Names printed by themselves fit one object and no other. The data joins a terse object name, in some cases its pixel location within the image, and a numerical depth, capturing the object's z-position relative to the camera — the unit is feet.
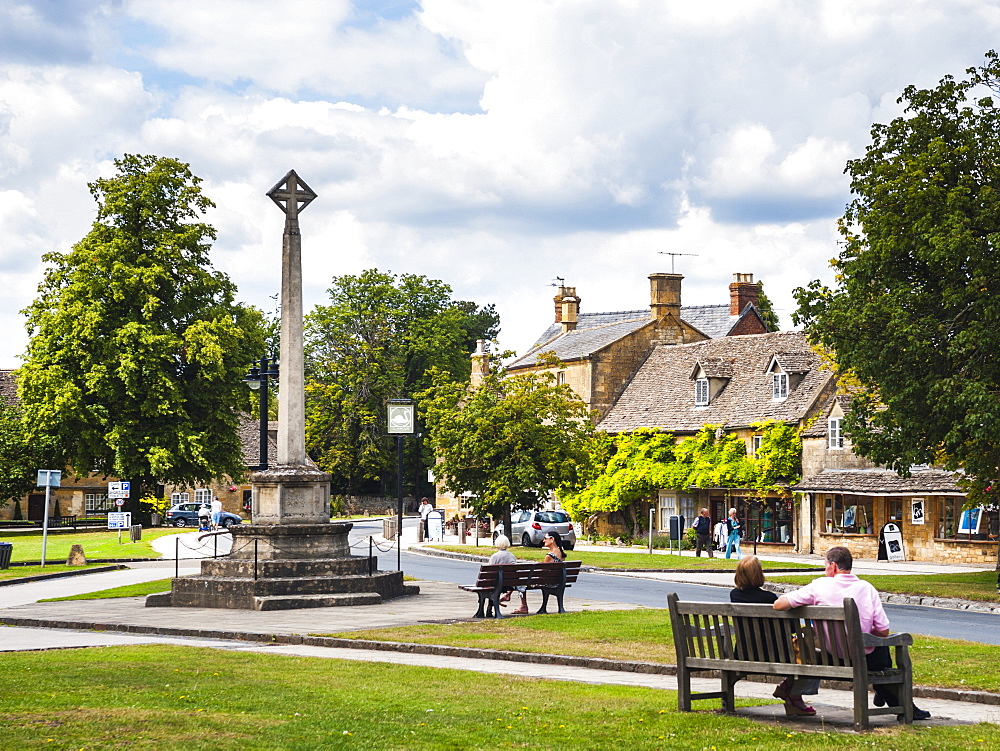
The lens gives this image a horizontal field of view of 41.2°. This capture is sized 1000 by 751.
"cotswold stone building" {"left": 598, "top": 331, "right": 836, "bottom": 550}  178.70
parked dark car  250.98
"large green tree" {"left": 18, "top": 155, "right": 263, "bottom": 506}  187.73
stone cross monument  80.23
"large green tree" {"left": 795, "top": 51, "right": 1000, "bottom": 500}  97.25
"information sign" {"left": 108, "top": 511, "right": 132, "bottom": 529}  175.42
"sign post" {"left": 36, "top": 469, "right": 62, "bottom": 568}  119.26
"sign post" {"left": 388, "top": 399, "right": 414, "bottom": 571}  153.17
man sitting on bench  34.65
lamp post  120.35
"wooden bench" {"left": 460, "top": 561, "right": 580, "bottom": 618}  70.95
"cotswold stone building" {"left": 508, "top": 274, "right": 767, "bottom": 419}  220.84
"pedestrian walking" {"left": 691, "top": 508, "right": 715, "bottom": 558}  148.77
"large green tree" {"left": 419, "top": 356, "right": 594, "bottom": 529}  162.71
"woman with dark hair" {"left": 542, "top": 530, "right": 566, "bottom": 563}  76.54
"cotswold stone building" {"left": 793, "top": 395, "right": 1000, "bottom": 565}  150.92
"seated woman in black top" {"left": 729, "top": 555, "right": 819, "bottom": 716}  39.01
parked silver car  172.96
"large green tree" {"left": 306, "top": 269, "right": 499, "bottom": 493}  296.71
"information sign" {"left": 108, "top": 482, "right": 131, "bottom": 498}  186.70
